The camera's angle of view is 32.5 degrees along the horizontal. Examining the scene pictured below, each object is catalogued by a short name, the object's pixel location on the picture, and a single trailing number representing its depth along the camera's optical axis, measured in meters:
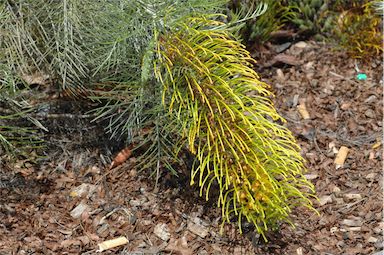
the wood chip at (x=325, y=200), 3.48
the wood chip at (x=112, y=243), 3.10
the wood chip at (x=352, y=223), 3.36
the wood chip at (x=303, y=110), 4.05
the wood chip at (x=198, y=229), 3.22
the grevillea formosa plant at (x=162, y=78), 2.97
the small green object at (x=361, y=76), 4.32
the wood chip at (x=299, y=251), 3.19
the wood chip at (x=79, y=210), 3.27
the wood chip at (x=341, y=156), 3.73
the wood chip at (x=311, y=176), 3.63
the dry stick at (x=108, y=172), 3.46
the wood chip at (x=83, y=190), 3.38
